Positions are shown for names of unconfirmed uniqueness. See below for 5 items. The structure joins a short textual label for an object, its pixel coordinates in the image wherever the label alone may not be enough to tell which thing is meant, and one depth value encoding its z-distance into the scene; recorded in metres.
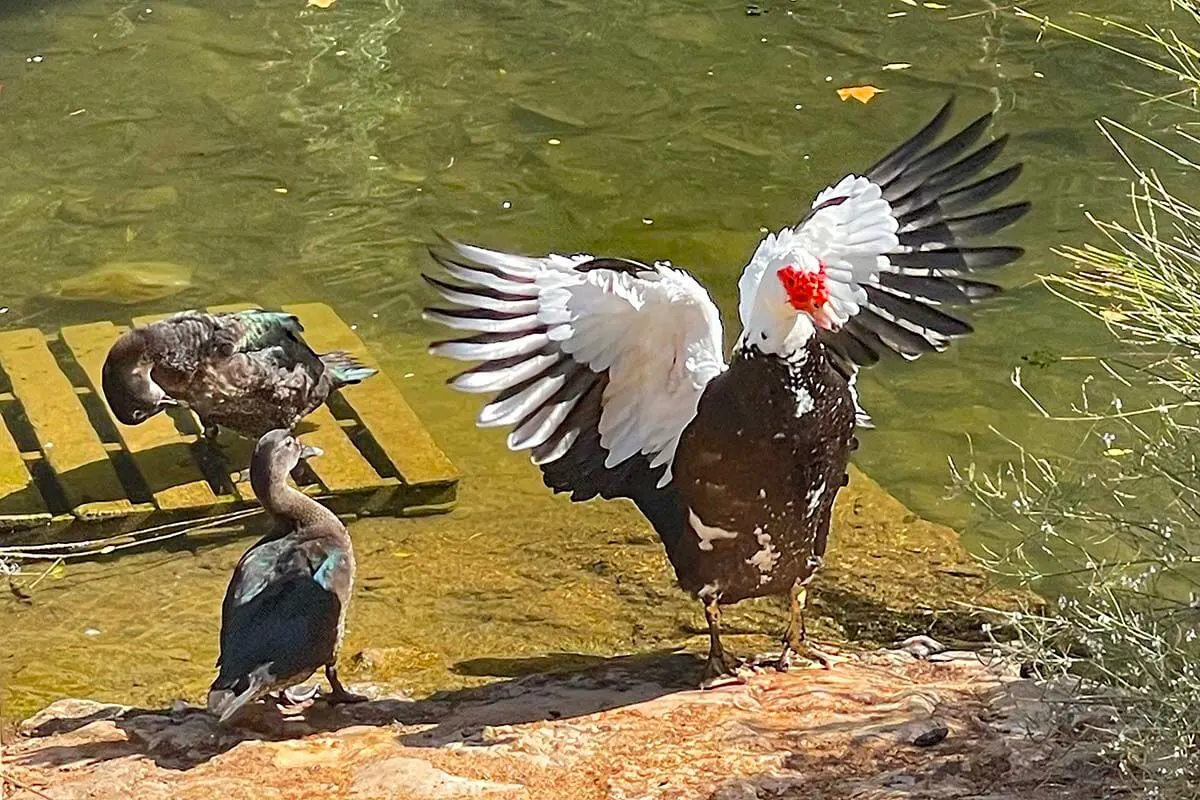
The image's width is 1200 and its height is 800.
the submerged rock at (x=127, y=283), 7.21
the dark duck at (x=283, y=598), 4.19
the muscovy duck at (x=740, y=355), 4.17
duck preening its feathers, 6.07
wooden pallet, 5.80
